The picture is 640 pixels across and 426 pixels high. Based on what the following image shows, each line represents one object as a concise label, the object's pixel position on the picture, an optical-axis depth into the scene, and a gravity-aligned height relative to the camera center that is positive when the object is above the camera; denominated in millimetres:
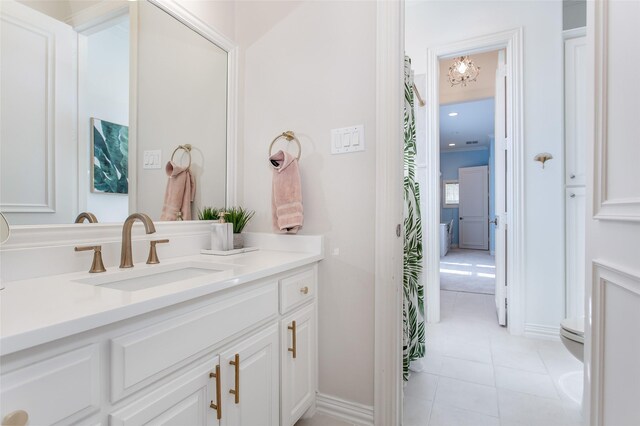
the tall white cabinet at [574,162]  2465 +414
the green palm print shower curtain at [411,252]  1871 -259
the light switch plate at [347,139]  1473 +352
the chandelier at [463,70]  3361 +1696
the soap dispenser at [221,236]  1517 -121
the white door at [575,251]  2449 -308
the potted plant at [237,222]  1643 -57
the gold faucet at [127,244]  1116 -120
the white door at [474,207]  7977 +142
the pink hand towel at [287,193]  1534 +93
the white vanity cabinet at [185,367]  577 -388
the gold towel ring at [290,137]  1621 +399
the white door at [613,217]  788 -12
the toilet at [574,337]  1590 -654
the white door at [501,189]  2764 +219
